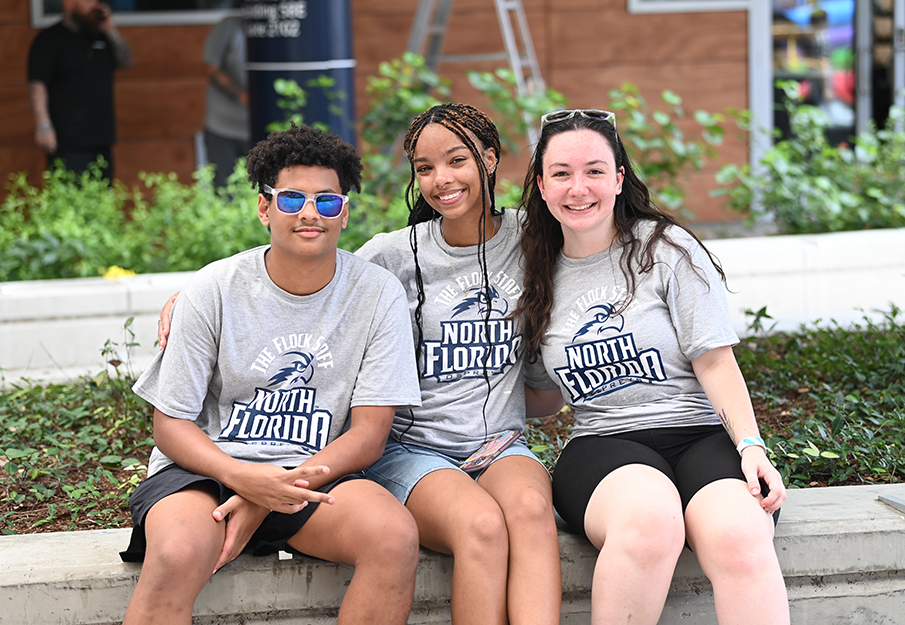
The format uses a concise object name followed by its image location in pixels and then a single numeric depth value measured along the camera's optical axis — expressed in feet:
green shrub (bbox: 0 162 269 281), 16.05
